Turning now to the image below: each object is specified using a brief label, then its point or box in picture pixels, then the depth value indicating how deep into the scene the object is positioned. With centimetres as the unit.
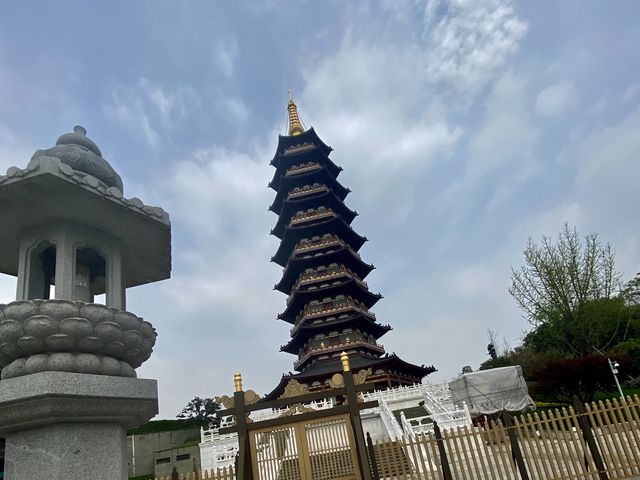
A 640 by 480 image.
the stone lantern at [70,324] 384
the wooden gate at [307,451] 636
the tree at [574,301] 2520
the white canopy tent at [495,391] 1664
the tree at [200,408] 4541
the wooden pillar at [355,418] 577
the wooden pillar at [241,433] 613
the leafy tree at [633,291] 2900
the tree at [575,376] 1805
